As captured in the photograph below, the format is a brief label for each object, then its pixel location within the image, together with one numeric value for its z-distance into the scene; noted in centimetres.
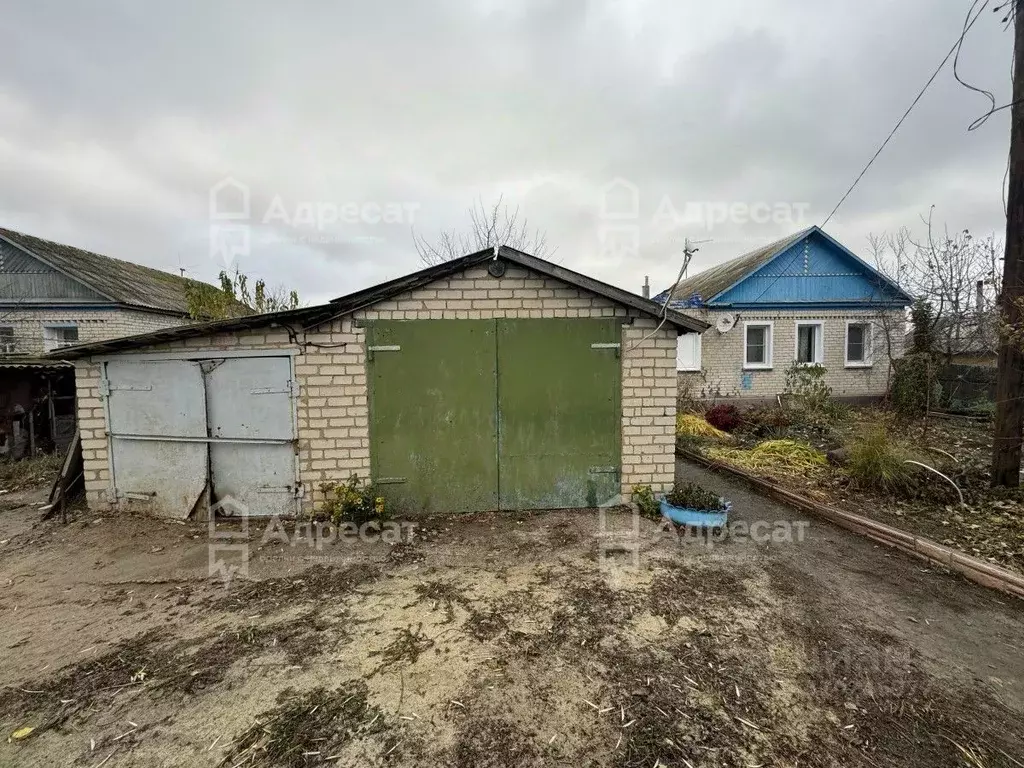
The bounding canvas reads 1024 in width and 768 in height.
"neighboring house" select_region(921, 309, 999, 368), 1012
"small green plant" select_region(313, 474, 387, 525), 497
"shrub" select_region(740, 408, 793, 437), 1010
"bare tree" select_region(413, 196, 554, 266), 1398
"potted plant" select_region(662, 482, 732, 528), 498
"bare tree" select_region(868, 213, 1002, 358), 1008
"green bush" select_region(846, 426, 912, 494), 565
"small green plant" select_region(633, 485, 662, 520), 530
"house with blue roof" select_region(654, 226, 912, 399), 1417
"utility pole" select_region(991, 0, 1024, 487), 514
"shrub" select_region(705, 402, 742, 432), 1081
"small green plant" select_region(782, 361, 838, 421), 1108
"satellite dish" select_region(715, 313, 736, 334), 1407
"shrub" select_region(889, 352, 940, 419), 1129
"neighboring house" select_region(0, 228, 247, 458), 1433
